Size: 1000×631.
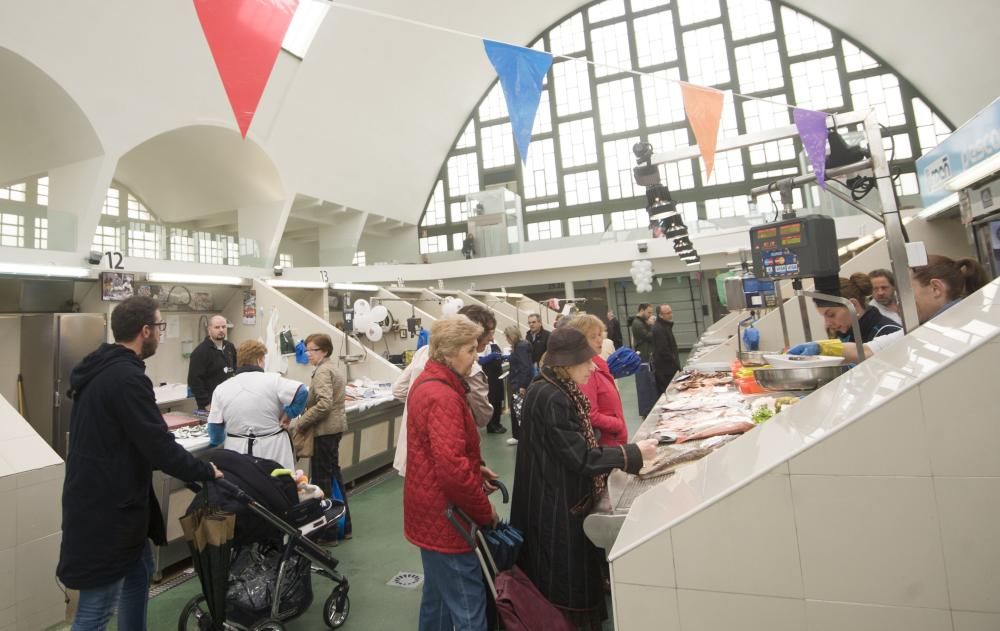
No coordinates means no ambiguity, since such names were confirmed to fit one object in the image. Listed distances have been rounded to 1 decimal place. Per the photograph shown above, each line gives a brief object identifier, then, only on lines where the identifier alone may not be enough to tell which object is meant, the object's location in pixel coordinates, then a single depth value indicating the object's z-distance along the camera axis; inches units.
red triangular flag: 87.1
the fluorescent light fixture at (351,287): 240.7
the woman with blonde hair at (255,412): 105.2
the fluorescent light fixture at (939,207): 184.0
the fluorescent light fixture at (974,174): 143.1
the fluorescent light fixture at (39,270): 141.2
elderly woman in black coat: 63.7
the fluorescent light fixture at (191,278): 172.6
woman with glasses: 128.3
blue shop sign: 140.6
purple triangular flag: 109.0
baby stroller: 78.0
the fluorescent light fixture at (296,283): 207.8
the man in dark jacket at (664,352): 235.5
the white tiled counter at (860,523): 32.6
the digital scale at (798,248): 77.4
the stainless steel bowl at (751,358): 143.3
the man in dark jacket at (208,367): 155.8
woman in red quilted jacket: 61.2
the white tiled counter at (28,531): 79.3
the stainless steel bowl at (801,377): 79.7
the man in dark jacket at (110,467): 61.6
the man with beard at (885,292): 123.5
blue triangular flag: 119.0
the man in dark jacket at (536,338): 211.2
